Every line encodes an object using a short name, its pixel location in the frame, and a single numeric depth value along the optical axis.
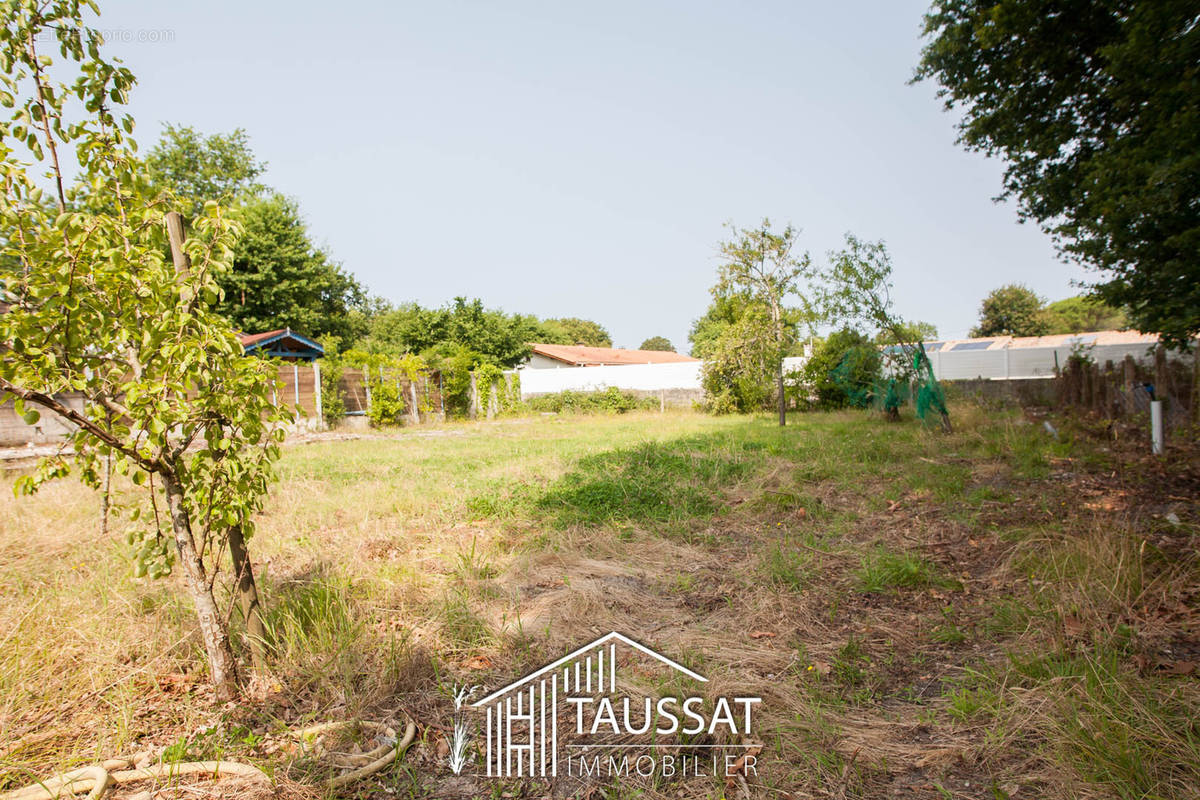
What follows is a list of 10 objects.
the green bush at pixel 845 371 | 11.59
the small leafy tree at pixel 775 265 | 15.70
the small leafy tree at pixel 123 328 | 1.97
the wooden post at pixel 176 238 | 2.42
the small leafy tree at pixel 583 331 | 62.09
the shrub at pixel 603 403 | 19.84
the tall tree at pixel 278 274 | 23.45
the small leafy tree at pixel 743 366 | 15.70
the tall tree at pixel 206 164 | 28.67
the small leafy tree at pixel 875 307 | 10.62
